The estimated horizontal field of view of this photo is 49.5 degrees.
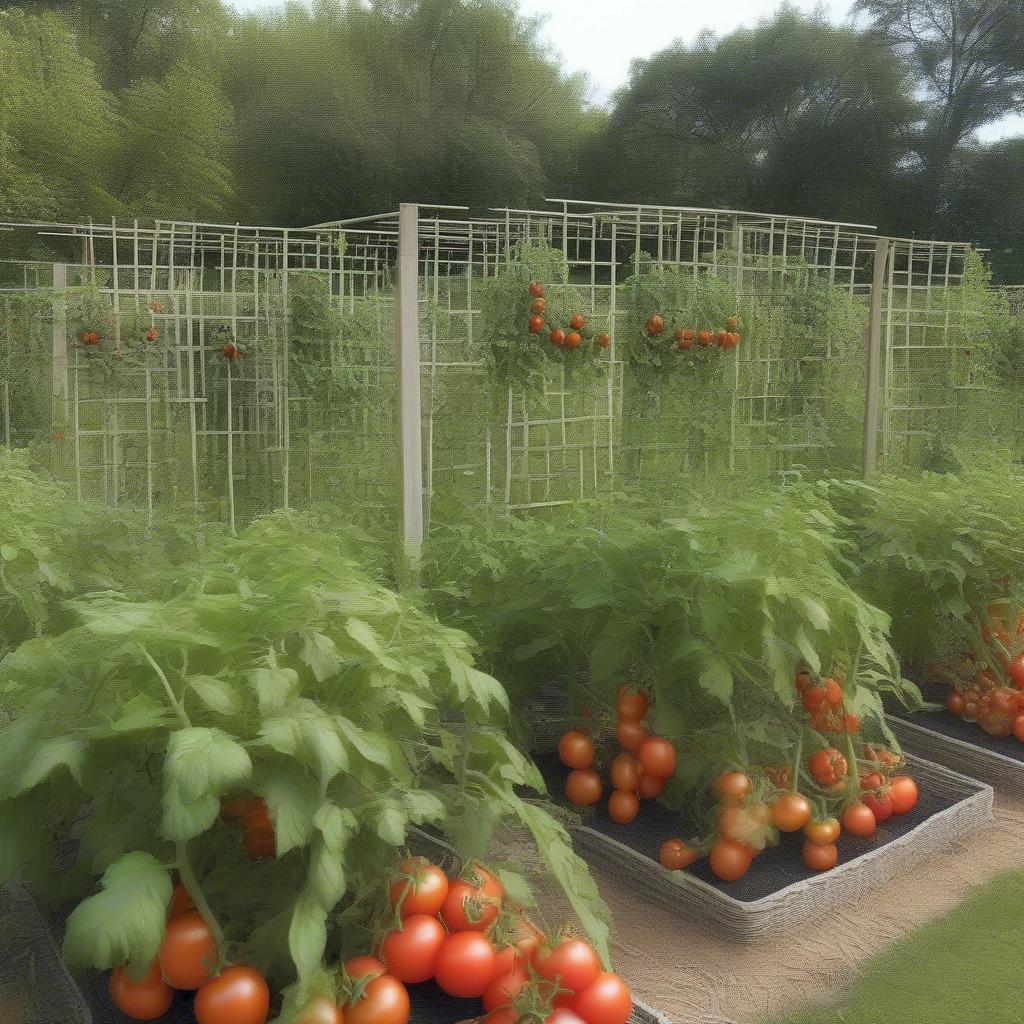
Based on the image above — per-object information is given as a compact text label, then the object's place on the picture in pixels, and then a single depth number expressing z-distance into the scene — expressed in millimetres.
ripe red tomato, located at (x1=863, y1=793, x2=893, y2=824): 2988
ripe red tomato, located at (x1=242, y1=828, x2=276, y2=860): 1860
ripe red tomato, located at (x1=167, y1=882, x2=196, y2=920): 1737
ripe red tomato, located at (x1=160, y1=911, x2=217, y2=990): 1664
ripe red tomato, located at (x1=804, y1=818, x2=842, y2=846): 2760
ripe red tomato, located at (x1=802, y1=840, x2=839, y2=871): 2762
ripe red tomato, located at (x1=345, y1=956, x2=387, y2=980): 1712
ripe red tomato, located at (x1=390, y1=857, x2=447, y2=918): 1802
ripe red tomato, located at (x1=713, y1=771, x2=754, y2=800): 2695
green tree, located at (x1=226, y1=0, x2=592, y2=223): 21969
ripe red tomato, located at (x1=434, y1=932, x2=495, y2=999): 1778
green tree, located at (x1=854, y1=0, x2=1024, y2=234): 23547
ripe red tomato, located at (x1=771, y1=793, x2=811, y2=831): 2744
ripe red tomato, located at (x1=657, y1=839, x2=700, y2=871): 2717
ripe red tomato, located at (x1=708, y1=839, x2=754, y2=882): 2676
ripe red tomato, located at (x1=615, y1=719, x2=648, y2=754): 2898
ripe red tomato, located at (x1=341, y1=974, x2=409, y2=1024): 1663
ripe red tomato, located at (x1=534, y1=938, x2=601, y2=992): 1802
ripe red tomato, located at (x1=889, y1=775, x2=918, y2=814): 3053
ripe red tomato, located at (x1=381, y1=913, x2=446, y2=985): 1767
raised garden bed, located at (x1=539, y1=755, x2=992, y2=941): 2613
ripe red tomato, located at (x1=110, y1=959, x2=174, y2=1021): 1740
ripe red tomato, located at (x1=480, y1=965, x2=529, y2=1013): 1802
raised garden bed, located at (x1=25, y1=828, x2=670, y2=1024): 1814
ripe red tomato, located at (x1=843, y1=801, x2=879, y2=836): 2887
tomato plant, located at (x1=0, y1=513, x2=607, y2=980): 1575
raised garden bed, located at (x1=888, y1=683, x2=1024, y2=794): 3531
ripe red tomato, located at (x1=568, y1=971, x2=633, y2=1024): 1784
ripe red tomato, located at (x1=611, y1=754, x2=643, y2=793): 2928
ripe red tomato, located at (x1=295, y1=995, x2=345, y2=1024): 1595
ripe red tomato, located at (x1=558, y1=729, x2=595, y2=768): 3010
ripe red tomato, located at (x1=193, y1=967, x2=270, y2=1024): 1609
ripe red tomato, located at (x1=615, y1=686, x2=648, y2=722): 2902
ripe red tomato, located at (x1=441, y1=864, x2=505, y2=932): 1848
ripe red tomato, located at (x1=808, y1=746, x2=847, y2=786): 2895
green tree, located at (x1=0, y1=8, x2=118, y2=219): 17406
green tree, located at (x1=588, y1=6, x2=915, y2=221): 24312
